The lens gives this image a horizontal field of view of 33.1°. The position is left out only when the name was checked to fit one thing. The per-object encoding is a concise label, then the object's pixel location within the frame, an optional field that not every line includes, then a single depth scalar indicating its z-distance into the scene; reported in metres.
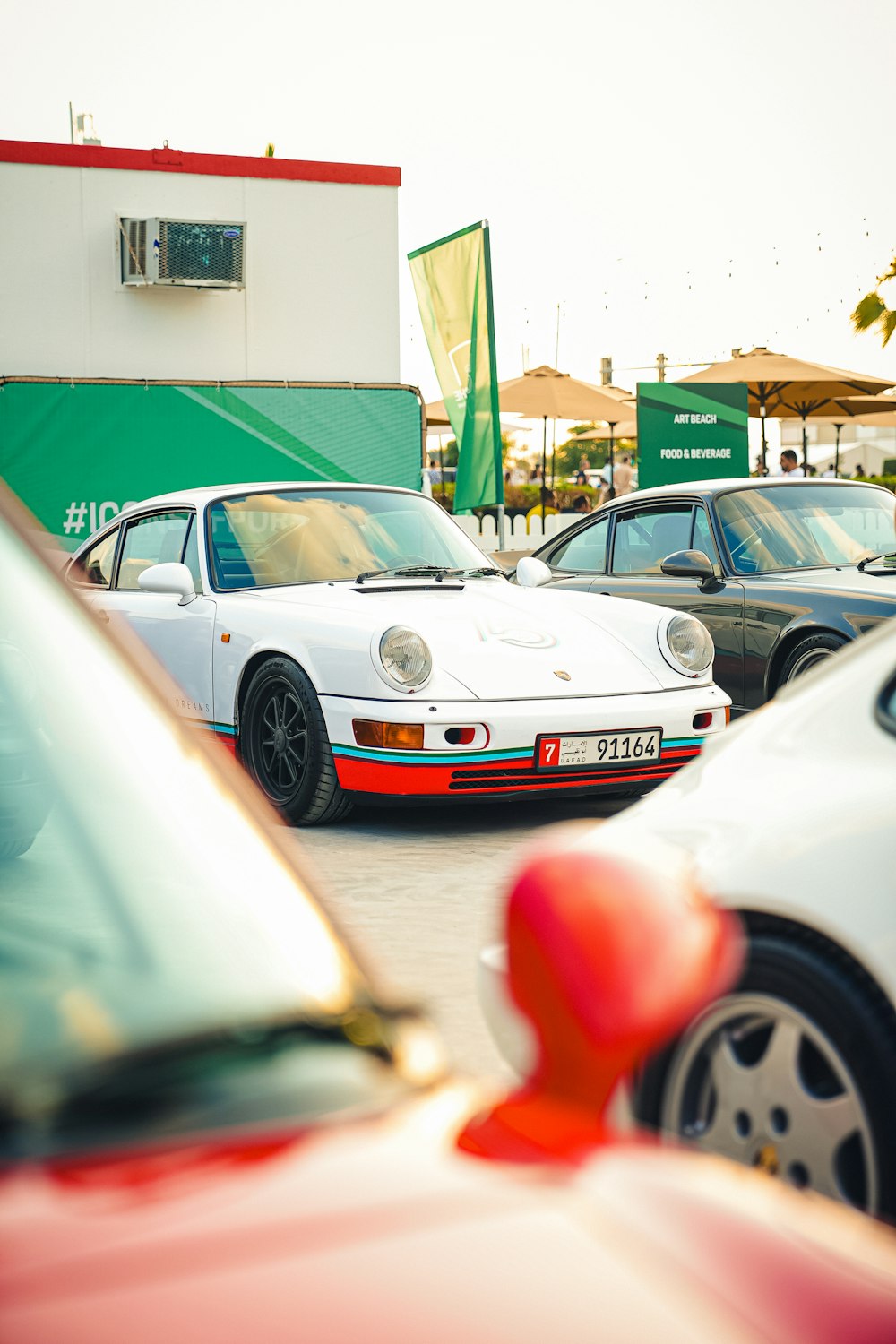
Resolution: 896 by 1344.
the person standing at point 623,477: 21.86
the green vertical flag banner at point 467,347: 12.84
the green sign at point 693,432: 15.18
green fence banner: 14.34
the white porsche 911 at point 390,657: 5.61
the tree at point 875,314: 23.88
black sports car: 7.20
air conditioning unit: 15.16
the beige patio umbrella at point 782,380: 18.69
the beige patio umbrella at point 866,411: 22.33
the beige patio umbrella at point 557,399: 20.73
